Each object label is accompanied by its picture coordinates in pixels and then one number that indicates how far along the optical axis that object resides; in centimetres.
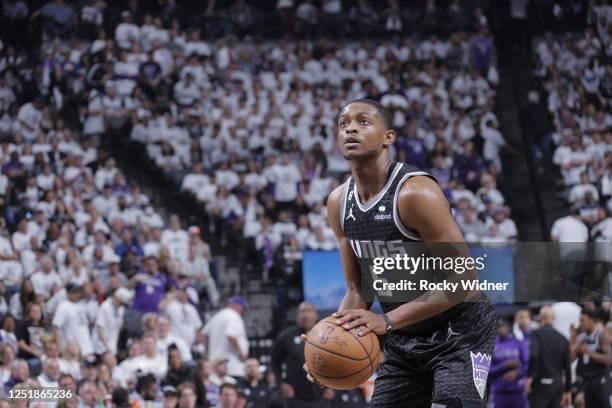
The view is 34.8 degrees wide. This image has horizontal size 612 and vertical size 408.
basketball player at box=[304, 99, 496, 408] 498
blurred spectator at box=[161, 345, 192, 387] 1018
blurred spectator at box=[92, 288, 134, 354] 1162
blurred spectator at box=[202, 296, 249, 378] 1143
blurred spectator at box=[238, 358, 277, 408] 1044
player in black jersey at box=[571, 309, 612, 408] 923
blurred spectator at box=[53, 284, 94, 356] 1146
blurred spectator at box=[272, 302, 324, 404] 1002
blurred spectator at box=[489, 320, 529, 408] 1045
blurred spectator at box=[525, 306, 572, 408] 1020
